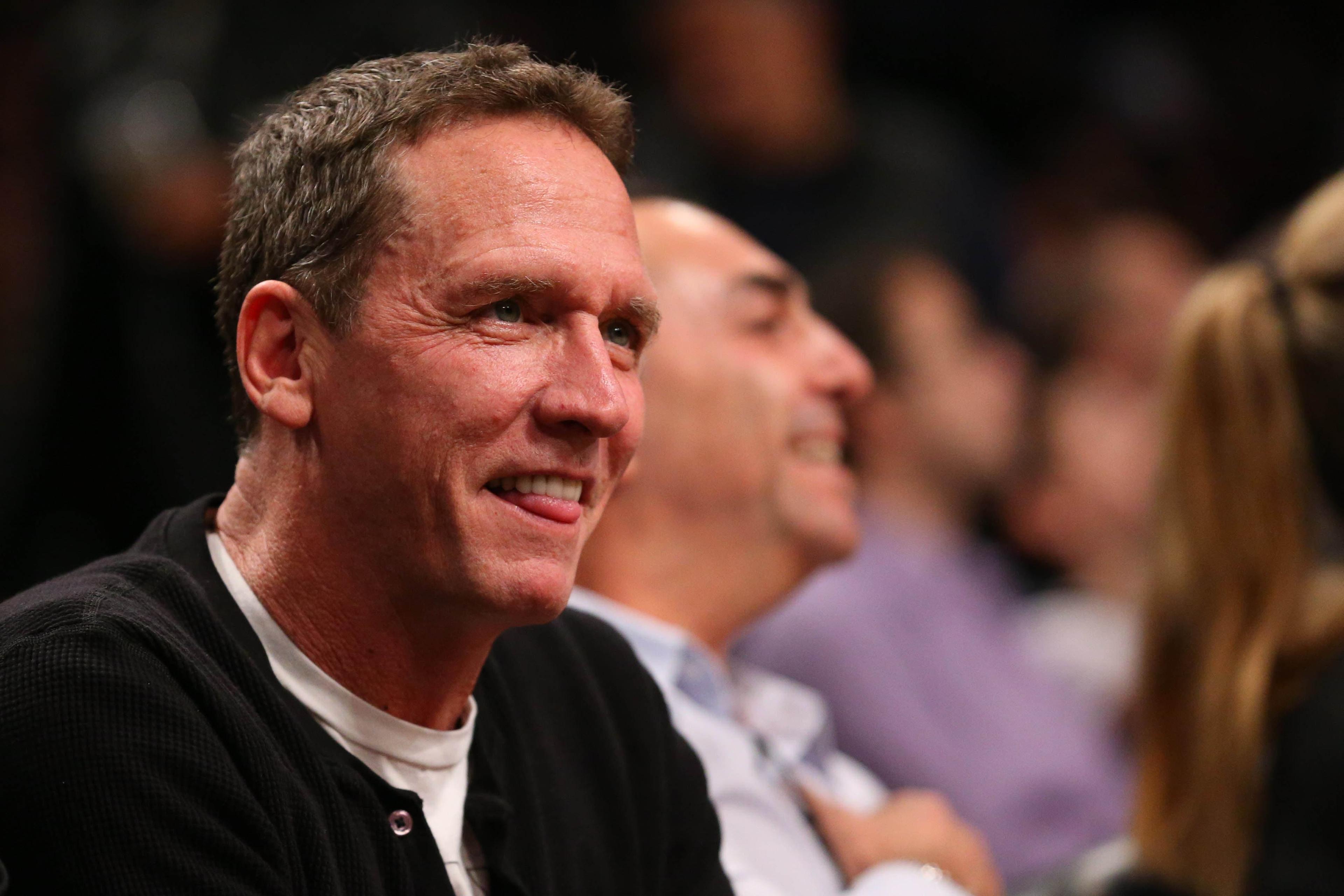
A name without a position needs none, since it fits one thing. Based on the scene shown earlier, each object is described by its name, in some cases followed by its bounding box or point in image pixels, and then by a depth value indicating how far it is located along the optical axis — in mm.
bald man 4090
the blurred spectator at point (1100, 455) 8695
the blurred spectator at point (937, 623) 6023
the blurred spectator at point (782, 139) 8859
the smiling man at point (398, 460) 2395
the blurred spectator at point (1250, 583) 4629
